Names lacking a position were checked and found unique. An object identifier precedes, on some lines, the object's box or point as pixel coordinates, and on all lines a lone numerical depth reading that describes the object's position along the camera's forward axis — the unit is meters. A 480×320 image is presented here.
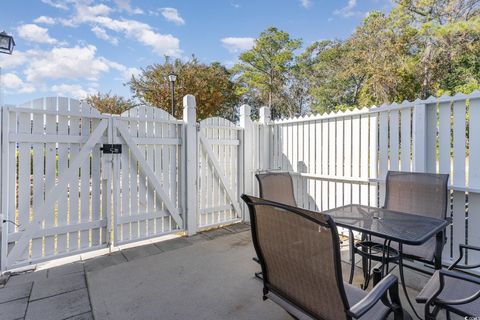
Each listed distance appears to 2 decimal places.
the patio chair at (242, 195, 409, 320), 1.09
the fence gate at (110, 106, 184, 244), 3.46
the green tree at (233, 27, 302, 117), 19.25
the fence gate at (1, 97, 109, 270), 2.80
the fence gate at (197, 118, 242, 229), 4.30
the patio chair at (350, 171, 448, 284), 2.37
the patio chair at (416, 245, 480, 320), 1.37
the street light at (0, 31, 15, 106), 2.82
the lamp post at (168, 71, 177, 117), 9.59
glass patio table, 1.84
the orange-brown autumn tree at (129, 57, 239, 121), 13.66
